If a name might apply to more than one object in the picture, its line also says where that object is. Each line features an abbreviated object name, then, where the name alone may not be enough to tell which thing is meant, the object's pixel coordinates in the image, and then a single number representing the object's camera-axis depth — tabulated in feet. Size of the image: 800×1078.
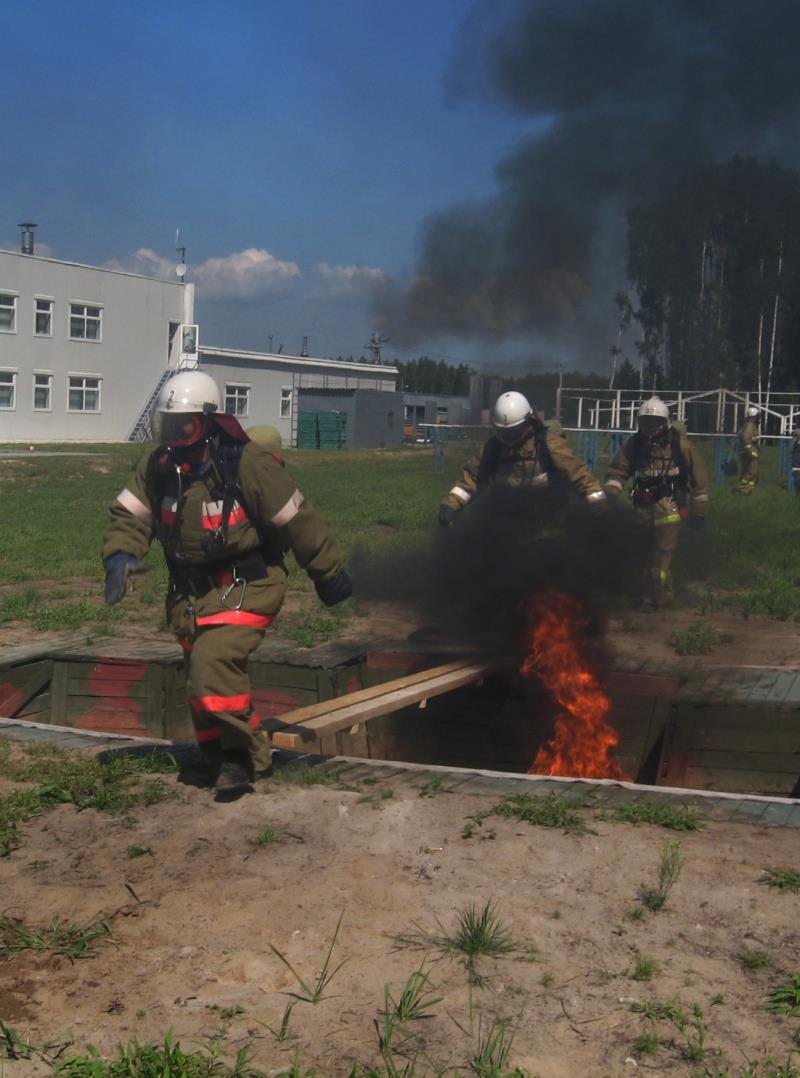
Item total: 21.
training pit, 20.66
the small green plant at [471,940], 10.50
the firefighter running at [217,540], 15.15
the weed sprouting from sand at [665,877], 11.34
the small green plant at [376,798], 14.38
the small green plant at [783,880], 11.60
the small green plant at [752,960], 10.18
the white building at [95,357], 125.29
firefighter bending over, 25.54
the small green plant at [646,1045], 8.95
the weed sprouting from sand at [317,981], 9.84
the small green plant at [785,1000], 9.45
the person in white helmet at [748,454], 64.49
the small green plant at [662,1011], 9.34
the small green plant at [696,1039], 8.86
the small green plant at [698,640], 24.75
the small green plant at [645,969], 10.03
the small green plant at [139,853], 12.96
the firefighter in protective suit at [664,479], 31.50
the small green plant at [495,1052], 8.63
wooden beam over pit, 16.17
